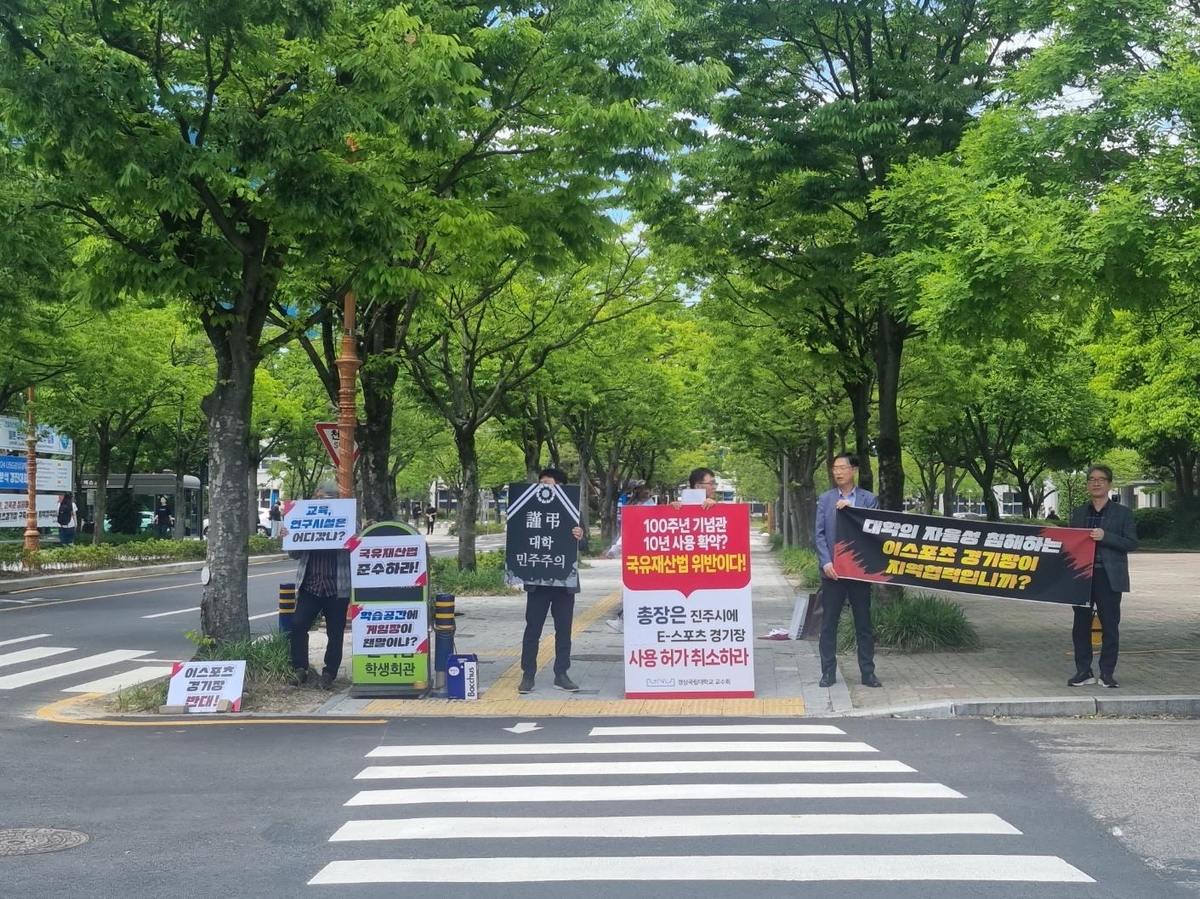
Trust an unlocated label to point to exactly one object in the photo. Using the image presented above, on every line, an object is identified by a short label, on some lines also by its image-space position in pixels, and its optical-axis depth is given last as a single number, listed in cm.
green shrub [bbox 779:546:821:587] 2233
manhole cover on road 575
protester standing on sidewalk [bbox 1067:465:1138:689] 1009
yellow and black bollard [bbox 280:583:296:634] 1103
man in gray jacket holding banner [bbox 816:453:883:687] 1042
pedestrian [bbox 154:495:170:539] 4703
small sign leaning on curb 972
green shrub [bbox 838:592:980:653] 1288
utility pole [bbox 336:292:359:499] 1450
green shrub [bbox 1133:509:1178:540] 4747
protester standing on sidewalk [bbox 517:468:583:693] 1048
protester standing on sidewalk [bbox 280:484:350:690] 1047
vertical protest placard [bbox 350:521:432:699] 1023
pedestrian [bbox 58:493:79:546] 3681
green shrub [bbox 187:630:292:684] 1033
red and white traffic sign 1489
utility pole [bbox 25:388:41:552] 2844
